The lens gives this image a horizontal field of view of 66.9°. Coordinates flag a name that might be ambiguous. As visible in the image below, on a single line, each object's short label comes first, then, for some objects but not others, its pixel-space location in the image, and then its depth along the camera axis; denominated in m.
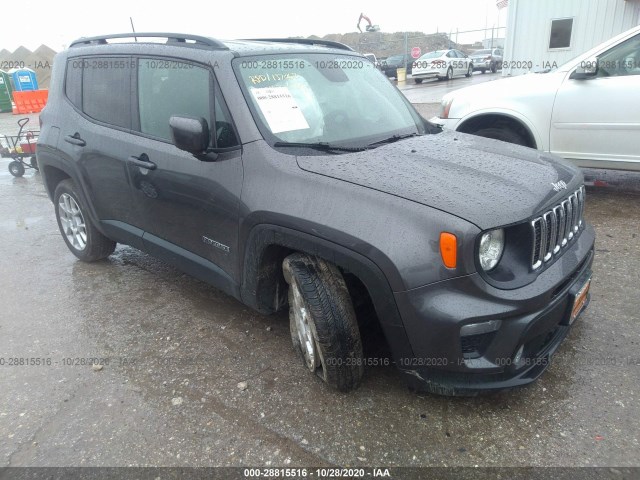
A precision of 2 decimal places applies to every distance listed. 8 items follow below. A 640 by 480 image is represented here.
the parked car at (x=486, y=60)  30.44
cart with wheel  8.48
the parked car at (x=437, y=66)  25.62
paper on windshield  2.81
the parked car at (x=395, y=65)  30.06
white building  11.24
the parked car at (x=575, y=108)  4.94
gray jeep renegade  2.13
